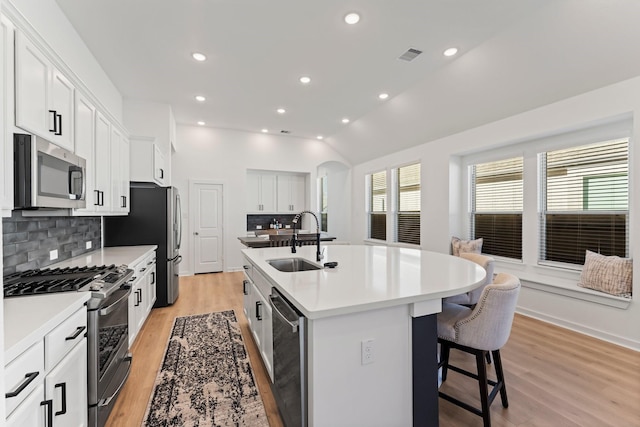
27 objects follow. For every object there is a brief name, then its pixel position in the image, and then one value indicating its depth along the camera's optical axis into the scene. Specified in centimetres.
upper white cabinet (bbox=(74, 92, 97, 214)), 243
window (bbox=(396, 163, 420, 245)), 596
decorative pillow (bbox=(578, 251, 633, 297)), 302
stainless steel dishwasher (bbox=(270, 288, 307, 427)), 151
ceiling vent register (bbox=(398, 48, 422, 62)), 345
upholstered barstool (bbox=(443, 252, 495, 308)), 249
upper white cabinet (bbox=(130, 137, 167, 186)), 402
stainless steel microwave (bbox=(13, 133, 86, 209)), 167
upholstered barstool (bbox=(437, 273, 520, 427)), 178
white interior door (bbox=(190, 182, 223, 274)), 642
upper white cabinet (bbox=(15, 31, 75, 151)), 170
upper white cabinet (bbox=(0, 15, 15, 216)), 157
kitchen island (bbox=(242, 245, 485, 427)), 146
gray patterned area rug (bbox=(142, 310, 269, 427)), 200
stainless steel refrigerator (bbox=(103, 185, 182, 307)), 396
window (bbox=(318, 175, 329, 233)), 887
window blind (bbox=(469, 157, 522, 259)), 425
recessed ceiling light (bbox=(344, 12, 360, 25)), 280
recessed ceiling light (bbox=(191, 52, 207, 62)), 351
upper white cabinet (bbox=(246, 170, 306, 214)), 730
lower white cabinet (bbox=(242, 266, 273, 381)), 221
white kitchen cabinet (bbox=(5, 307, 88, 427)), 116
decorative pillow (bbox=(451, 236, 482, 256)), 465
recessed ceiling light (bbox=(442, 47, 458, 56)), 342
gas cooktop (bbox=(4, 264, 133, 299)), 174
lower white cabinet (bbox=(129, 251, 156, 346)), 285
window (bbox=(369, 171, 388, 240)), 695
